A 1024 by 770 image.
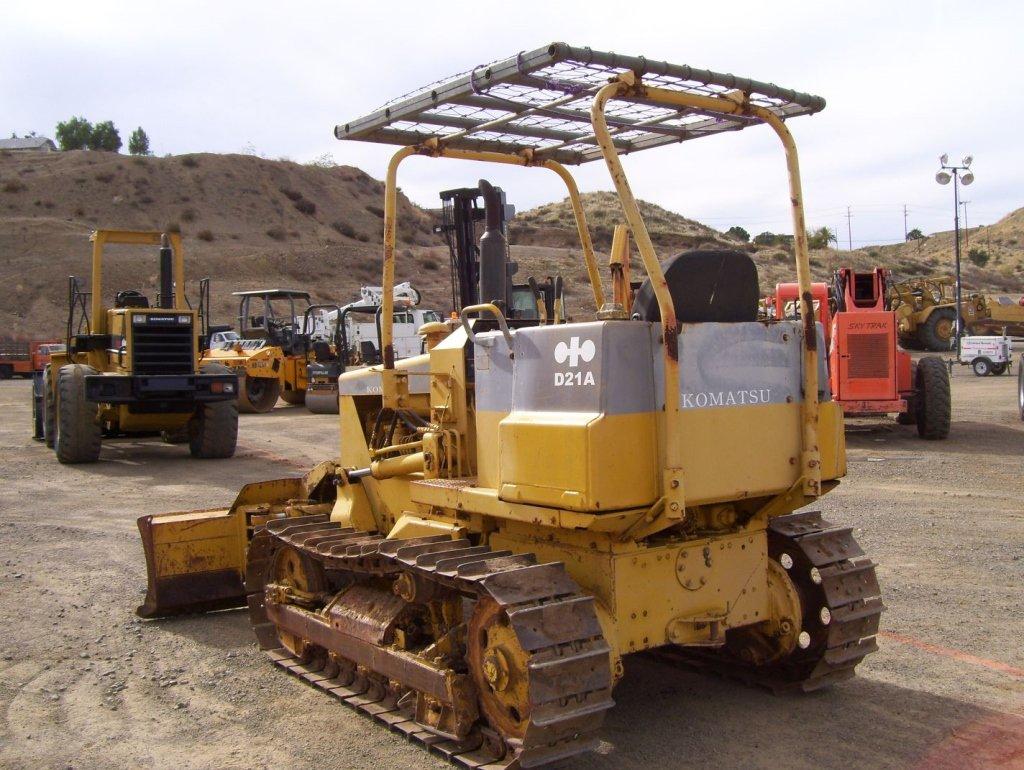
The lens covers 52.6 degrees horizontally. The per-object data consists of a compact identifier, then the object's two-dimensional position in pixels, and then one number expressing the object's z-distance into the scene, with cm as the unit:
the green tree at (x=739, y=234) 7269
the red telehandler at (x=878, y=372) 1655
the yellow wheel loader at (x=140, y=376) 1596
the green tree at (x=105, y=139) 9019
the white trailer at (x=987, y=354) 2967
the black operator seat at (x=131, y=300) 1706
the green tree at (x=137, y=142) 9231
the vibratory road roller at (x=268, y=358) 2588
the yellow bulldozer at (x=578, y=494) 459
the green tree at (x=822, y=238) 6788
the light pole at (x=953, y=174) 3117
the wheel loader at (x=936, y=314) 3731
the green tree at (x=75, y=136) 9019
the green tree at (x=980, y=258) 7875
